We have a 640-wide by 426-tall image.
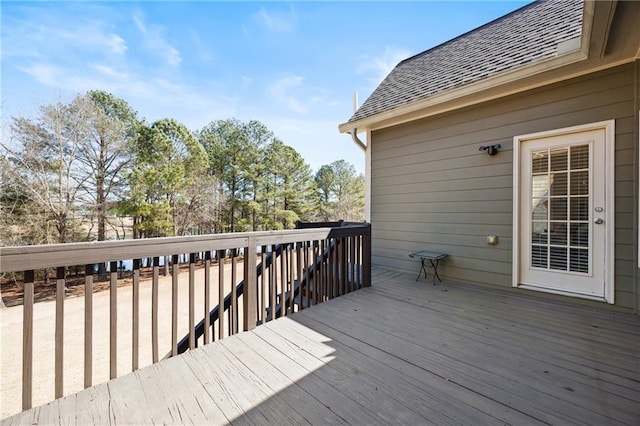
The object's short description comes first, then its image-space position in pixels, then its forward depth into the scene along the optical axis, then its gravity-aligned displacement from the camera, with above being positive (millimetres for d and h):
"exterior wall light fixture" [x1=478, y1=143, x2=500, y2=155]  3566 +837
